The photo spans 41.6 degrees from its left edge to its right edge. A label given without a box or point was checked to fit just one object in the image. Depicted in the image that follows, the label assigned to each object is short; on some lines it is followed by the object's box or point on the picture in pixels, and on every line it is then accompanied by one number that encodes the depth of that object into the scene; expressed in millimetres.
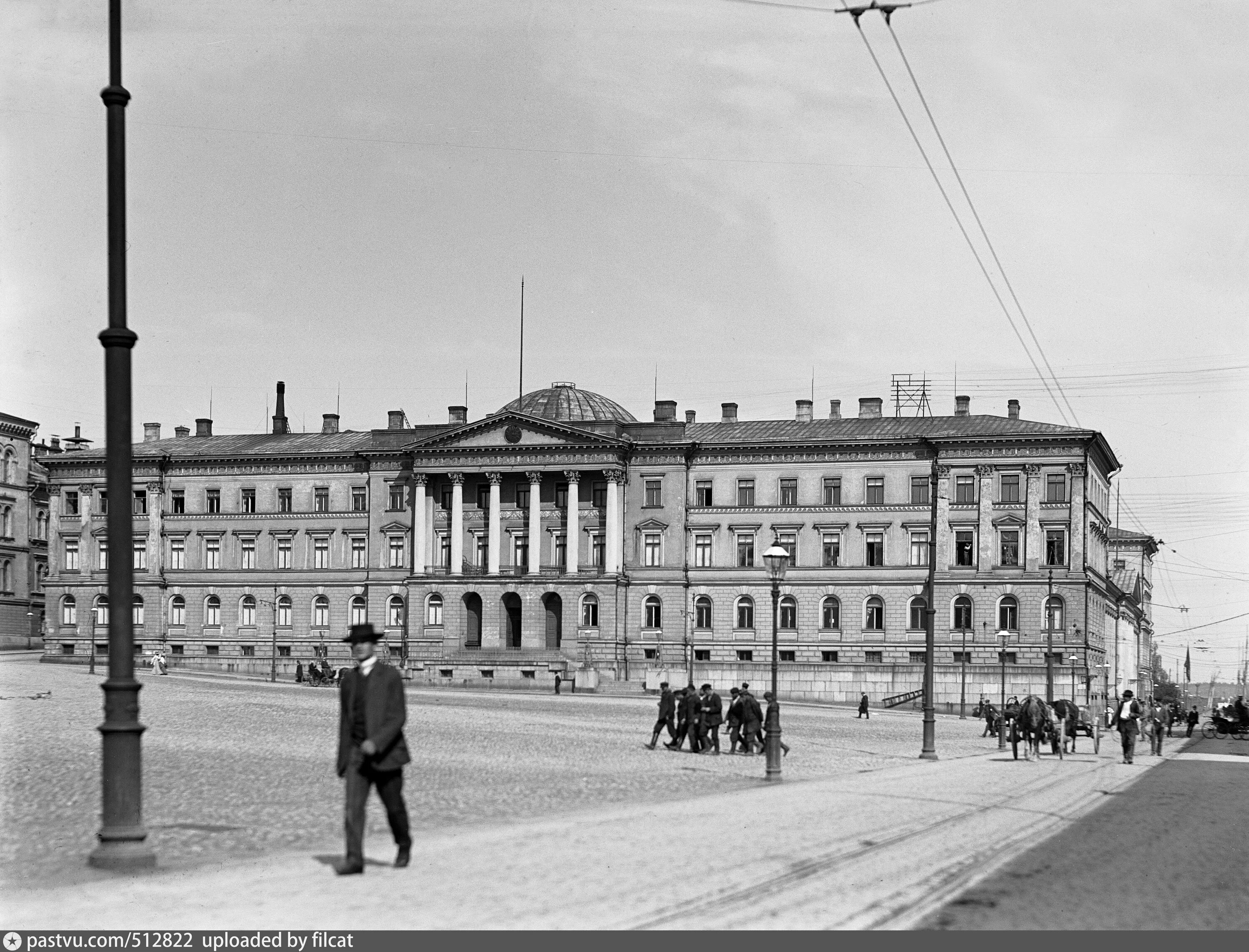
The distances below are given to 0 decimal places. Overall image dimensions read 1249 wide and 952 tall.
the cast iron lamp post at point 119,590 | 12703
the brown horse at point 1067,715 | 41406
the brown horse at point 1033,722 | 37750
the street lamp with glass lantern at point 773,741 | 27734
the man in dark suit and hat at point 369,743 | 12477
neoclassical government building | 90250
